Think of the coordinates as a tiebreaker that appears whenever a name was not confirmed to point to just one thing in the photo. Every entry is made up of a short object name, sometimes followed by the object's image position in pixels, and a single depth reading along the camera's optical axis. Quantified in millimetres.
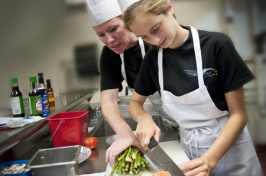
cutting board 862
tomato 1166
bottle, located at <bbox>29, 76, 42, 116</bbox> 1323
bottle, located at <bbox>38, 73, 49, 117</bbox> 1339
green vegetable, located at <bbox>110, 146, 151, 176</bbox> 821
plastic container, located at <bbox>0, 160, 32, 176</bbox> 906
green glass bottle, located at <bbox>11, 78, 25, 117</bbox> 1195
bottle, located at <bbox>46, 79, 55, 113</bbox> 1551
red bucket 1121
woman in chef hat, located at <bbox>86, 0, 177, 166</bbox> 1191
